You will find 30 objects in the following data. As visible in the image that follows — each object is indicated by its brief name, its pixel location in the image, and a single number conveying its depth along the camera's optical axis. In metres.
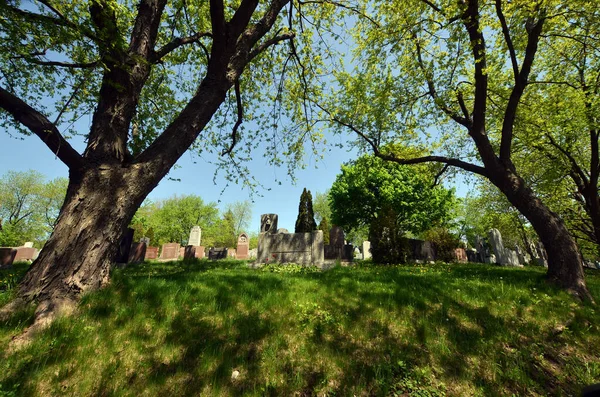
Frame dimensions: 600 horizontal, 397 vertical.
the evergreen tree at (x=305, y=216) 20.30
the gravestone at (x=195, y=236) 22.62
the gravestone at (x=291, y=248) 11.68
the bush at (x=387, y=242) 12.71
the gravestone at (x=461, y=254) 19.53
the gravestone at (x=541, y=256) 18.03
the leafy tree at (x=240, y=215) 58.25
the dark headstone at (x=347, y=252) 15.62
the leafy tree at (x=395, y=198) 25.28
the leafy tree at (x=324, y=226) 33.45
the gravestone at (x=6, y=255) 13.22
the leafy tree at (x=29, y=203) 37.50
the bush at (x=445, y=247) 16.70
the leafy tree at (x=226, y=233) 53.21
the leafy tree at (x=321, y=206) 47.28
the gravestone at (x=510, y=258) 15.41
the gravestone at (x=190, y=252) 18.91
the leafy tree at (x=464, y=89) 5.74
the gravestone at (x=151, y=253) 26.25
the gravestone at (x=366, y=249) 21.98
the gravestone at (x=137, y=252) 14.49
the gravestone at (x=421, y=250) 15.66
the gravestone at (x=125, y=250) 12.40
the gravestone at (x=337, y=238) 15.17
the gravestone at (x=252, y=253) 28.21
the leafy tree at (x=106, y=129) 3.11
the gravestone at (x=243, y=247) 24.64
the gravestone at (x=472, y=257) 20.40
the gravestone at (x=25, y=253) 19.36
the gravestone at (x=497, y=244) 15.37
